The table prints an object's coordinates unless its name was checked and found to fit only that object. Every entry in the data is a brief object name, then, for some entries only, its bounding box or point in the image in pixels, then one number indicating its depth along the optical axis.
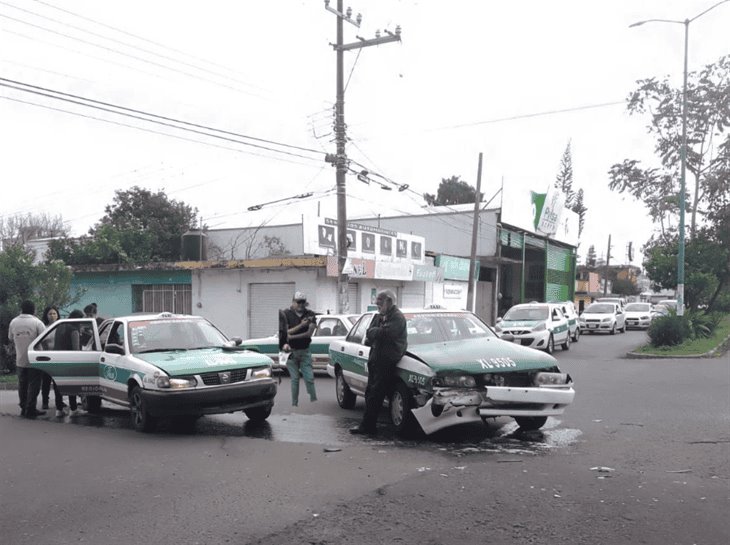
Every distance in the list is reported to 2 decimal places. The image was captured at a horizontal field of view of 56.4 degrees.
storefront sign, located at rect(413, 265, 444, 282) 27.68
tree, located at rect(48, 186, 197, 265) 31.53
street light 22.62
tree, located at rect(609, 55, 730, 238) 30.64
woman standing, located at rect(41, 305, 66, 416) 10.11
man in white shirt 10.07
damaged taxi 7.62
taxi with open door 8.21
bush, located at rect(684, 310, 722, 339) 24.41
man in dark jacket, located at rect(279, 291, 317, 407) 10.18
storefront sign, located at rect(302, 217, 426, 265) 23.61
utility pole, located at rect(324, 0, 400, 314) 19.62
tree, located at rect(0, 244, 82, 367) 16.33
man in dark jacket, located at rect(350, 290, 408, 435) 8.08
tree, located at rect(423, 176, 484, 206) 64.75
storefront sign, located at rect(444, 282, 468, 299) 30.89
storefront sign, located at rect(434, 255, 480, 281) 30.25
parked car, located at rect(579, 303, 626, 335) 32.03
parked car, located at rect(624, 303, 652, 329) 37.23
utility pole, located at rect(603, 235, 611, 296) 72.29
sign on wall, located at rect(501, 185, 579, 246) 41.50
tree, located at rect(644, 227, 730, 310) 26.92
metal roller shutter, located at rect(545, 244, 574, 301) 44.47
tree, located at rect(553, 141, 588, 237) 69.69
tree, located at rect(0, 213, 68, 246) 54.62
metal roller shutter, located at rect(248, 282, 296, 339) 23.58
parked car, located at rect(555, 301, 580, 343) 24.50
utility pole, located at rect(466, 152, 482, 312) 28.30
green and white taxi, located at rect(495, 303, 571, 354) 19.92
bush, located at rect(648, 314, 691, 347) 21.39
